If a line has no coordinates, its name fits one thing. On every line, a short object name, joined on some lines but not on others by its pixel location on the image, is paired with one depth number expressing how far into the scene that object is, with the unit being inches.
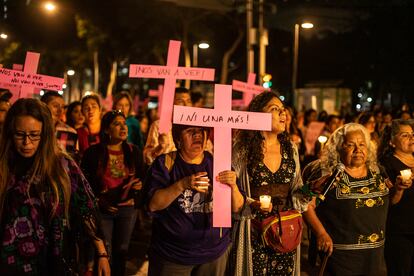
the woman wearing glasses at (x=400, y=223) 185.6
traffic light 582.9
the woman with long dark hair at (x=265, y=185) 152.2
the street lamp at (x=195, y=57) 1521.4
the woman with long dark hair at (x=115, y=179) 202.1
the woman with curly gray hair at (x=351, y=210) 164.9
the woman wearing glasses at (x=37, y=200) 113.4
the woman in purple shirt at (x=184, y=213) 136.3
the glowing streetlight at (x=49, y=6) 812.4
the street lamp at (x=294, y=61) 886.9
